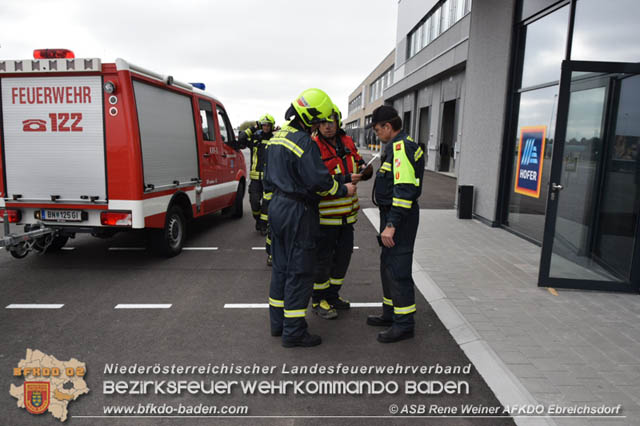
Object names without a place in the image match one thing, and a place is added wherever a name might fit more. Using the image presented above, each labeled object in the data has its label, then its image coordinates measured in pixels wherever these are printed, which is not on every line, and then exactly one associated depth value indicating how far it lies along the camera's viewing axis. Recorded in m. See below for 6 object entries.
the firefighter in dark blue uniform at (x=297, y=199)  3.56
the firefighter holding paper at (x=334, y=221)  4.06
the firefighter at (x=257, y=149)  7.29
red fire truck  5.41
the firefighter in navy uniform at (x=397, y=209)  3.58
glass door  4.95
